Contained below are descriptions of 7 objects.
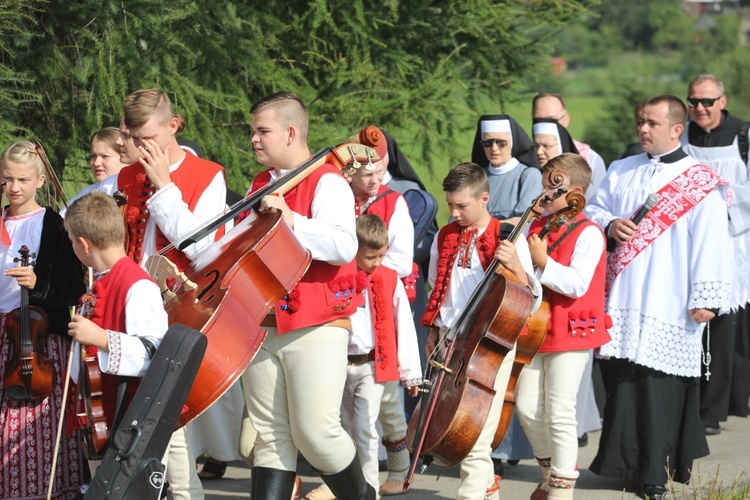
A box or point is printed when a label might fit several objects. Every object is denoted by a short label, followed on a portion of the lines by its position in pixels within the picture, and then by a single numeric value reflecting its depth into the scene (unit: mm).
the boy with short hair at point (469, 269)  10265
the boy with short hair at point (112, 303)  7632
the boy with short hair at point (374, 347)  11128
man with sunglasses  14751
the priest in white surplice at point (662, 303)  11545
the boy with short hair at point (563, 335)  10764
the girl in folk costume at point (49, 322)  10384
